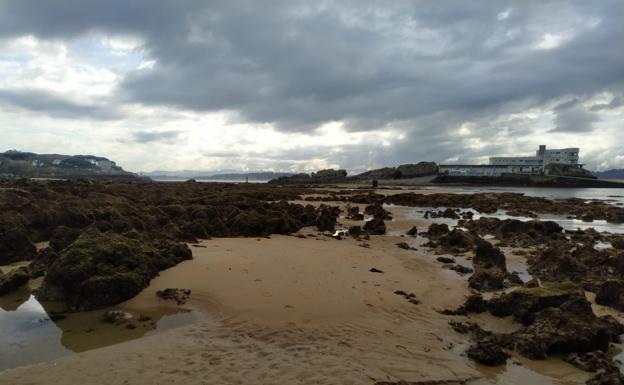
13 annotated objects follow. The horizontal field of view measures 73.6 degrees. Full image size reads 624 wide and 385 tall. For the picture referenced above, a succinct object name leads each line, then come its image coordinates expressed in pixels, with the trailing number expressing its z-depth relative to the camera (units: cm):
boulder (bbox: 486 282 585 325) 792
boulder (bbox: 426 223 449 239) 1948
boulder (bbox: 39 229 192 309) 827
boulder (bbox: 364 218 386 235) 2070
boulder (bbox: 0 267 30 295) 902
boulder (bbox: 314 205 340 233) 2156
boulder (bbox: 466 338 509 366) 632
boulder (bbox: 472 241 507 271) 1287
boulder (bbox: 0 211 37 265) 1181
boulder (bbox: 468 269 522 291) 1077
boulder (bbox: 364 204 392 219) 2725
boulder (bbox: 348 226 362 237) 1991
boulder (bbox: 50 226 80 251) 1202
